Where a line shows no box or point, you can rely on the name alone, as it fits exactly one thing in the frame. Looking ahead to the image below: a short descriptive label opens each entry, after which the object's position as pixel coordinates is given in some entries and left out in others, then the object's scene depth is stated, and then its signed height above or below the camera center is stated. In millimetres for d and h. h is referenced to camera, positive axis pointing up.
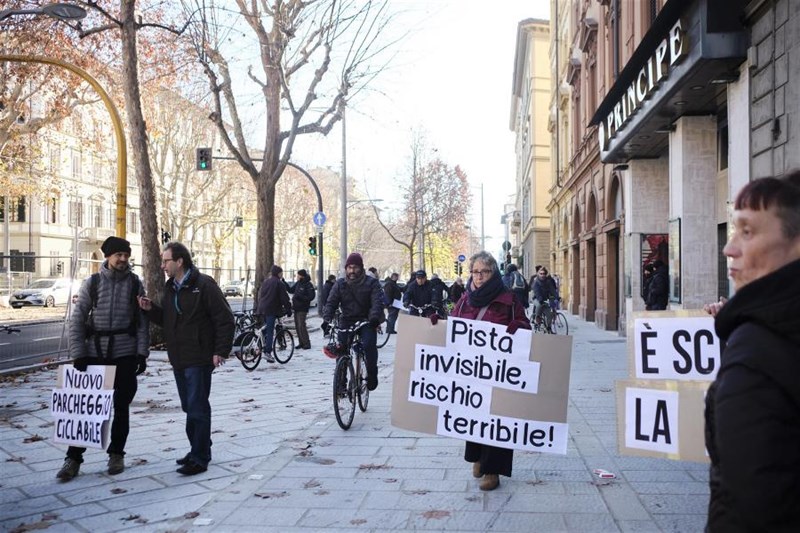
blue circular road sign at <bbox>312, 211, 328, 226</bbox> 27375 +1975
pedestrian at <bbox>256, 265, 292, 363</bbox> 13930 -629
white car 33281 -1041
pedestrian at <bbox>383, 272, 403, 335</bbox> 19984 -710
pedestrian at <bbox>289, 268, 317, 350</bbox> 16297 -626
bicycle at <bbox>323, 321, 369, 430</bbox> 7586 -1139
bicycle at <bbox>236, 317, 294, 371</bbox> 13258 -1401
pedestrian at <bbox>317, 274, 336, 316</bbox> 21438 -409
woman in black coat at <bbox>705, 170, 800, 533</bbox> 1549 -296
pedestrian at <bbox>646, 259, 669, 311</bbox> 13867 -306
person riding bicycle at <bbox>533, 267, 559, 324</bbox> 18156 -497
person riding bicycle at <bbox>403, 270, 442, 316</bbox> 16734 -529
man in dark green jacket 5992 -529
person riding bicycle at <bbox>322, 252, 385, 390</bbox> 8422 -321
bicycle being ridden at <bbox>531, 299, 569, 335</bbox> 17934 -1203
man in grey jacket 5949 -493
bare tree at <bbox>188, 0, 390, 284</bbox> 18594 +4963
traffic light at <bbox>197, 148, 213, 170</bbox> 20969 +3264
